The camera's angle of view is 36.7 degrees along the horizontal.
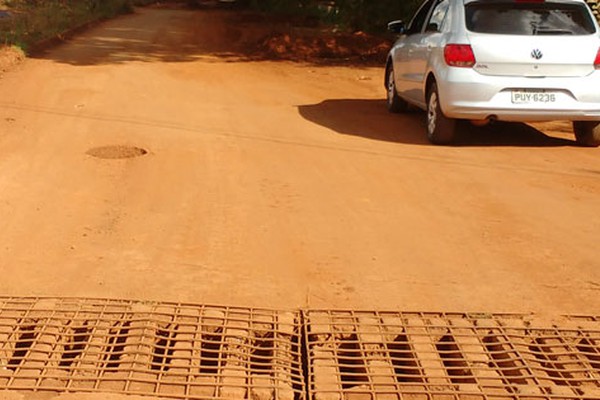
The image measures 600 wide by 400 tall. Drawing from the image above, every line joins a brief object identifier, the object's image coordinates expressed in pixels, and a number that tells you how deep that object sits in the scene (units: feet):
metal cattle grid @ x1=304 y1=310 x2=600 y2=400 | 14.19
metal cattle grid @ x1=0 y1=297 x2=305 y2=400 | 14.03
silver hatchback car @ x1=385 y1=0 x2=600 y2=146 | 31.32
